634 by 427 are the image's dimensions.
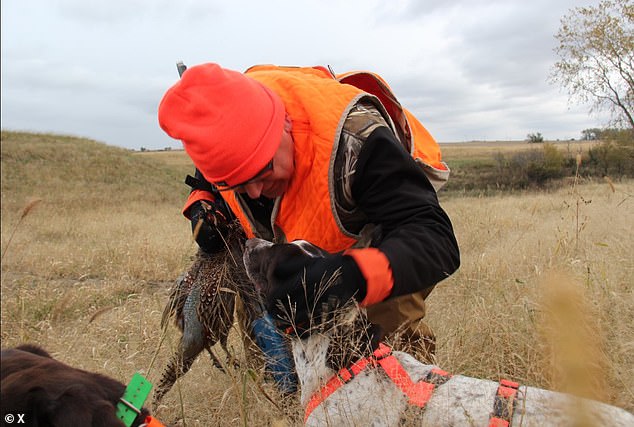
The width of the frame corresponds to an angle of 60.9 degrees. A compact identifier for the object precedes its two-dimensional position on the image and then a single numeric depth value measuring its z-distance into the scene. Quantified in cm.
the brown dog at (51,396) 155
